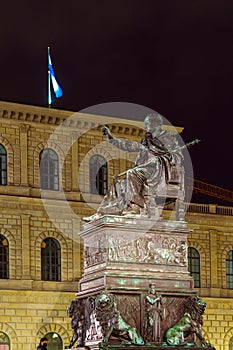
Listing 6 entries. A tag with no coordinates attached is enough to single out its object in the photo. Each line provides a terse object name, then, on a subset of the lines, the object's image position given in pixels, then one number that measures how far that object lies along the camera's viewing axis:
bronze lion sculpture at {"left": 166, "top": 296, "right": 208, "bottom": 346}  17.42
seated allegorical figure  18.23
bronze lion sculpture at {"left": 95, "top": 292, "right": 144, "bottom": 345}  16.83
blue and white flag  48.53
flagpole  49.53
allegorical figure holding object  17.31
